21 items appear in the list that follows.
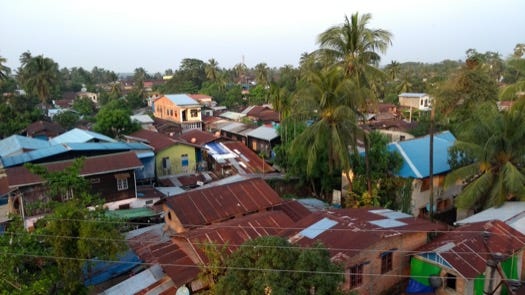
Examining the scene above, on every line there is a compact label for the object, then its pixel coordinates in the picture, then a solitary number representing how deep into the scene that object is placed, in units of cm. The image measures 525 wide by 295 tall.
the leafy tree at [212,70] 7931
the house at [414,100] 5916
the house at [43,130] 3732
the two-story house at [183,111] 4900
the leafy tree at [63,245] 1238
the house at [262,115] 4772
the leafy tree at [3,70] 4523
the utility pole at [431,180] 1823
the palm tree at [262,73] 7597
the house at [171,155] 2978
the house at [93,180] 1895
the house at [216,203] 1667
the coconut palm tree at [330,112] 1881
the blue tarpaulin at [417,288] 1262
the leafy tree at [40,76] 4766
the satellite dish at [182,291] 1204
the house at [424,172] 2105
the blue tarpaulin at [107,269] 1497
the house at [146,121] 4316
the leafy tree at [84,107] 5779
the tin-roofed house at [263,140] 3453
